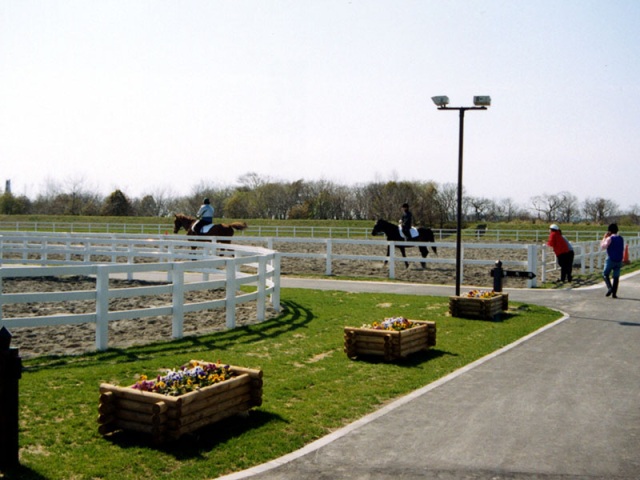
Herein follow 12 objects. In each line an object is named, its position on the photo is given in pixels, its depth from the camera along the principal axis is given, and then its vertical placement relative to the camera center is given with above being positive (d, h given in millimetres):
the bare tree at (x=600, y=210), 89269 +1649
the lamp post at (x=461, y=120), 14977 +2209
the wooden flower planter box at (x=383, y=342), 9422 -1711
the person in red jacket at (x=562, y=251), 20016 -858
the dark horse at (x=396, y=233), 26391 -565
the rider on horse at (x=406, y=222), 25828 -144
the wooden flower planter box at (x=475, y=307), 13391 -1711
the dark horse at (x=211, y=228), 27859 -552
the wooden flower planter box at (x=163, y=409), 5824 -1706
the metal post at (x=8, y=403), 5250 -1477
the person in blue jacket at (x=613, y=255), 16844 -792
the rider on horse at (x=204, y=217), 26883 -112
